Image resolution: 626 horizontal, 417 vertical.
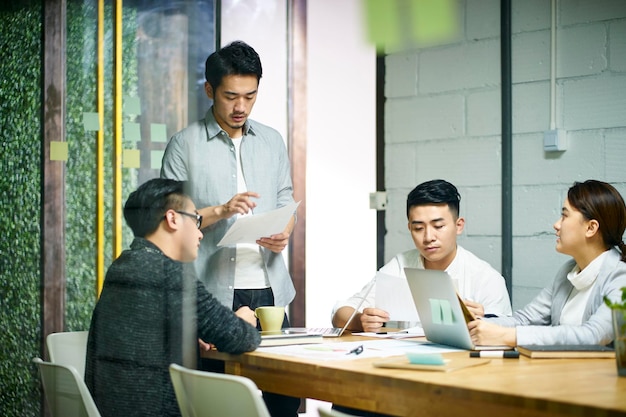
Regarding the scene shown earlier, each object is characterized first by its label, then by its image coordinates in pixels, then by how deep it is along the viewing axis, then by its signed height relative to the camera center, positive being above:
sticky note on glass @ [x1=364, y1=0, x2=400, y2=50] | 3.77 +0.86
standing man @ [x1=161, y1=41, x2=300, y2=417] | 2.66 +0.12
